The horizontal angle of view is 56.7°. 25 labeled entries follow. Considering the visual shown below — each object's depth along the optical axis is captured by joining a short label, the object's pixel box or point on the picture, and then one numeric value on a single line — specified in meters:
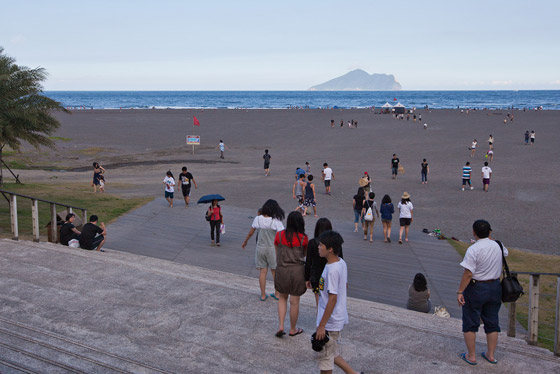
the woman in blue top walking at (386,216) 14.20
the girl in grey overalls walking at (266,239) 7.20
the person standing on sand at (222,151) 35.59
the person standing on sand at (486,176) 21.98
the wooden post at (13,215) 10.16
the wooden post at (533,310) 6.12
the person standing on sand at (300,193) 17.69
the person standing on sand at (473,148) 35.01
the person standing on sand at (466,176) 22.25
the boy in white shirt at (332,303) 4.87
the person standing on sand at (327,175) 21.50
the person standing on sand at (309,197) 17.19
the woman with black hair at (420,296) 8.74
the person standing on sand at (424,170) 23.86
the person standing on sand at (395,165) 25.14
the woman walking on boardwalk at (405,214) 14.31
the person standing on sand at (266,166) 26.38
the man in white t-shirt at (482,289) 5.50
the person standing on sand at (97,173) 20.88
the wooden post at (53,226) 11.32
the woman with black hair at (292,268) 6.05
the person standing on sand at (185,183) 17.64
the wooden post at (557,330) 5.77
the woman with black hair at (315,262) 5.68
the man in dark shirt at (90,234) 10.72
